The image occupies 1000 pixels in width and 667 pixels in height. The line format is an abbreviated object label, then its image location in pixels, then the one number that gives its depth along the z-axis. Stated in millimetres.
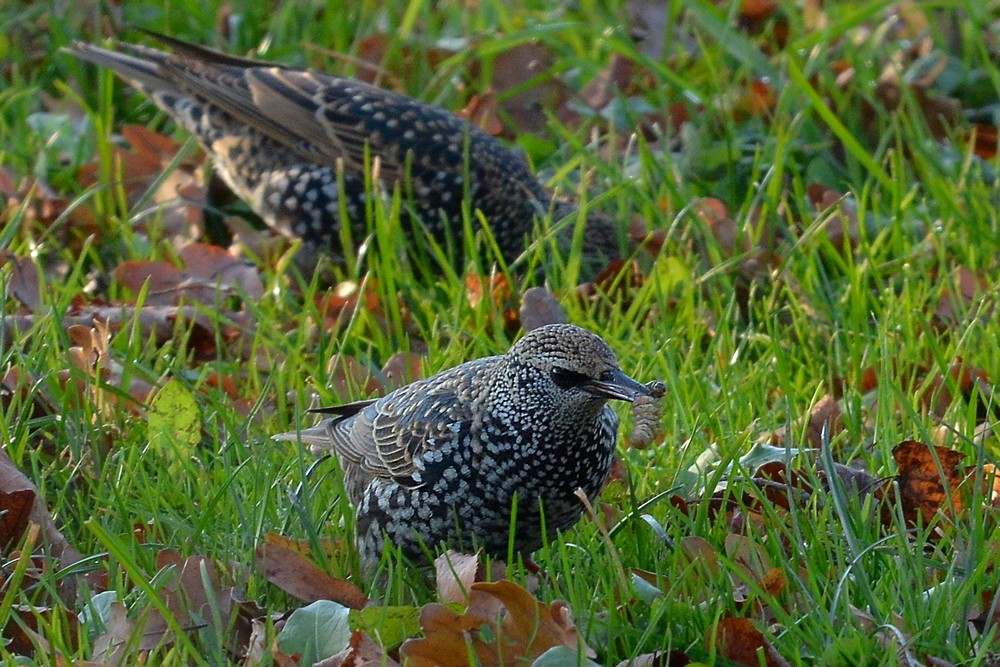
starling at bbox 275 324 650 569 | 7195
